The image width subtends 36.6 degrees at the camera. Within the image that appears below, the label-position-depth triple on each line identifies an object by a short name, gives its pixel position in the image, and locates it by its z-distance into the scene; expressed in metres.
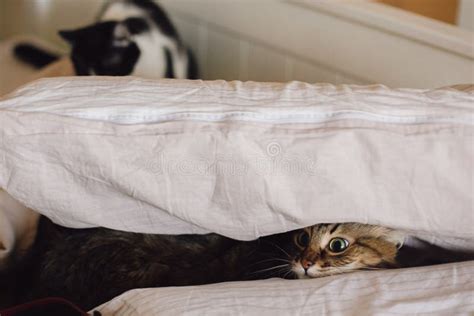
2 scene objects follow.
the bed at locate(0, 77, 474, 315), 0.77
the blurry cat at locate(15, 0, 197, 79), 1.83
